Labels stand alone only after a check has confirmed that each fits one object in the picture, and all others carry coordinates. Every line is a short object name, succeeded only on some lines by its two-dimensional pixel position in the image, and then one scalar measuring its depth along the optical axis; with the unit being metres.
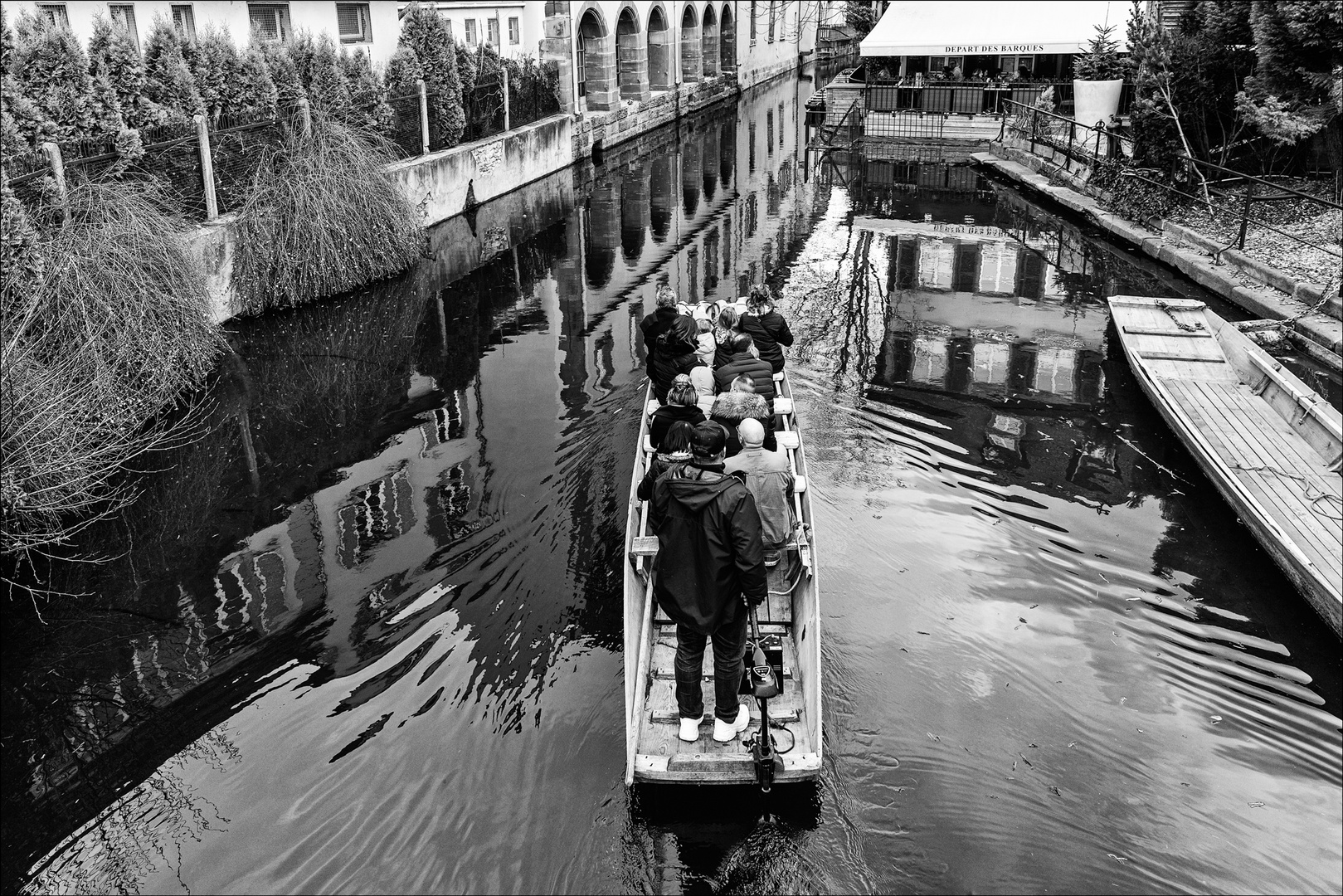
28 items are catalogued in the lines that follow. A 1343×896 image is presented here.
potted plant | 25.08
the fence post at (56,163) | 11.97
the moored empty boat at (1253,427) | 8.27
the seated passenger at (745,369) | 9.08
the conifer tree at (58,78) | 13.20
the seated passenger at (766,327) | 10.25
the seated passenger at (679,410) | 7.68
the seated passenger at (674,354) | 9.70
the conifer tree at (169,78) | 15.22
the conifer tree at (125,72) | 14.47
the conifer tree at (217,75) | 16.44
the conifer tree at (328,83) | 18.28
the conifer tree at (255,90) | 16.92
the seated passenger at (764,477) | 6.80
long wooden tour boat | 5.76
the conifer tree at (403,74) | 21.47
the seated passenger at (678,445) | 5.69
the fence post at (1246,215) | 16.34
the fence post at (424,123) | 21.47
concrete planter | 25.05
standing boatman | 5.47
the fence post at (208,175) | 15.19
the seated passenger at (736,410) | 7.21
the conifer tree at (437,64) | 22.11
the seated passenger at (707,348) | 10.66
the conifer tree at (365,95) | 19.06
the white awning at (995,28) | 28.17
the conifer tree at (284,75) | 17.62
